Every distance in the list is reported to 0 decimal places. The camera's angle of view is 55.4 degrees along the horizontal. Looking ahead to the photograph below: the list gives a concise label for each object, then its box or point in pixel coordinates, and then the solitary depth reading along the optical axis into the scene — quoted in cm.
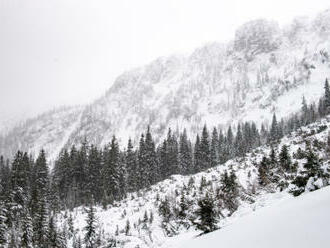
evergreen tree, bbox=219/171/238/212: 1406
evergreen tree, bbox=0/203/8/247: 2650
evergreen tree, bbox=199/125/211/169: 6544
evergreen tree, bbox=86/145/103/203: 5316
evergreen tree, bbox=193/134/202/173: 6565
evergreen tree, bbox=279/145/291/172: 1700
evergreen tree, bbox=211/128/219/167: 6847
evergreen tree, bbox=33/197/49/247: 2635
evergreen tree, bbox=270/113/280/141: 8317
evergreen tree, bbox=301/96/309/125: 8642
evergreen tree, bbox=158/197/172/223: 2096
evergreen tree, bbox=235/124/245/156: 7835
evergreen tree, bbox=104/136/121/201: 5006
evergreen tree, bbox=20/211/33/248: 2625
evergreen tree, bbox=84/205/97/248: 2206
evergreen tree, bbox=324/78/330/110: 6574
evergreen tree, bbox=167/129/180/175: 6369
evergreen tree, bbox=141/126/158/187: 5652
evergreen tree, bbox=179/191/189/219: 1800
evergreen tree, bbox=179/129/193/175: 6788
